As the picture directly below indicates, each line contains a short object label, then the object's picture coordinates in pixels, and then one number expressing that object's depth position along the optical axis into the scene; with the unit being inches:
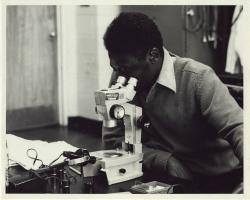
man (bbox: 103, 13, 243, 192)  72.4
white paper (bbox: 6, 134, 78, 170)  73.4
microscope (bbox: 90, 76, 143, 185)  67.4
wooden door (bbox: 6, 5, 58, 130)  179.9
